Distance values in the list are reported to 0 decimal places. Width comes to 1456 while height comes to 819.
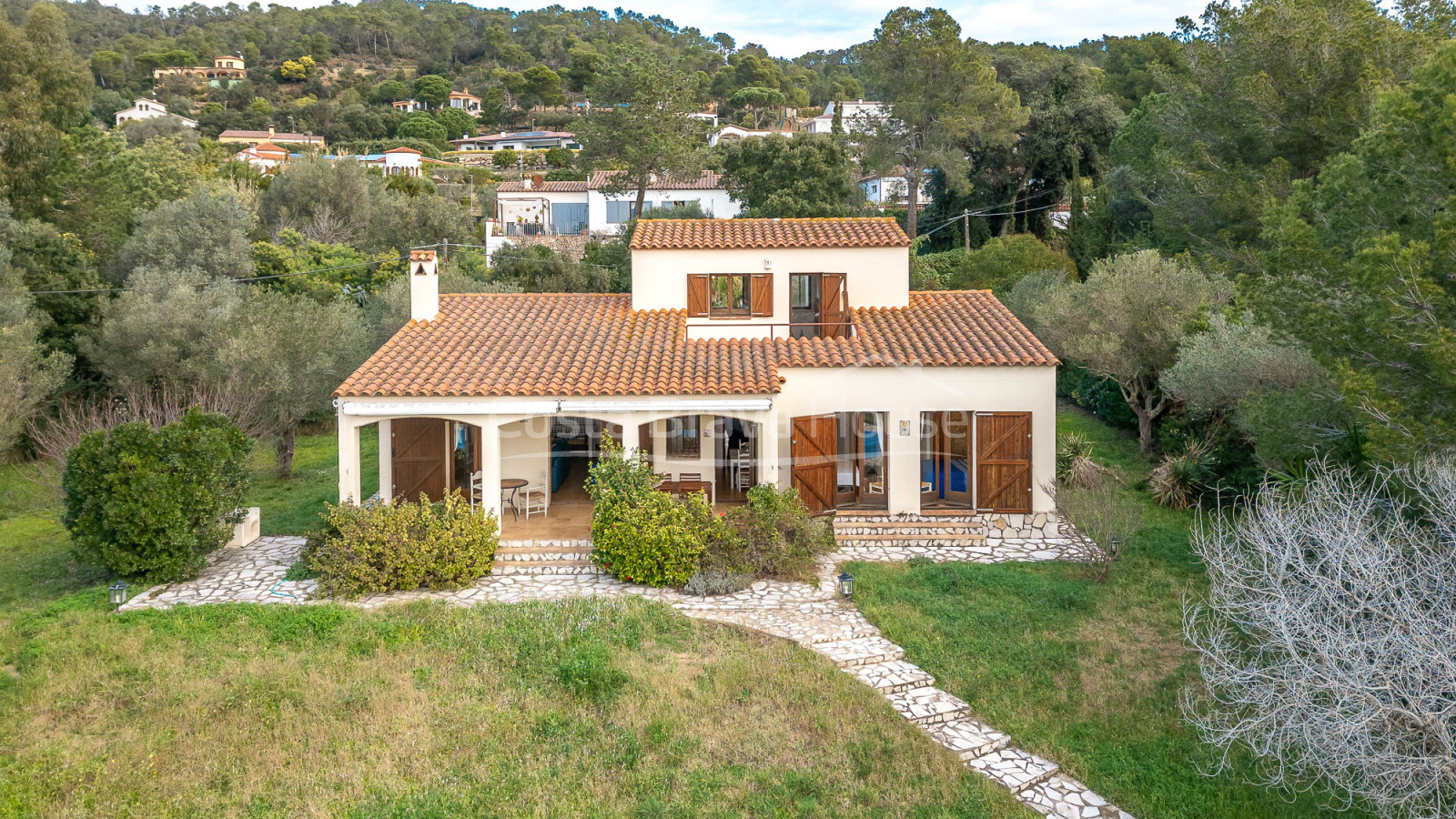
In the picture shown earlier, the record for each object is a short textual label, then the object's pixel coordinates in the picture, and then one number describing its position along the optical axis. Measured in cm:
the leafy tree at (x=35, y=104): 3000
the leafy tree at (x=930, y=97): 4116
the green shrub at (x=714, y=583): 1454
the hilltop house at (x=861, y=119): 4325
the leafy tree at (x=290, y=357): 2338
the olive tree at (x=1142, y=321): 2264
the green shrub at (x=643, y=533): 1478
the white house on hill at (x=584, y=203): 4688
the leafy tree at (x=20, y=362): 2267
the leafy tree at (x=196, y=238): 3000
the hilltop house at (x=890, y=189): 5059
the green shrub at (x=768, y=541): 1499
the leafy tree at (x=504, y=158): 7619
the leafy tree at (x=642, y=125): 4169
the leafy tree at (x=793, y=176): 3894
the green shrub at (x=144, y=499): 1462
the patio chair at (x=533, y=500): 1841
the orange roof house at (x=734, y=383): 1658
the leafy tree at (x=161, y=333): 2580
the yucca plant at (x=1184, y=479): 1894
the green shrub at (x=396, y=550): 1448
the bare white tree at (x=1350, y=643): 726
